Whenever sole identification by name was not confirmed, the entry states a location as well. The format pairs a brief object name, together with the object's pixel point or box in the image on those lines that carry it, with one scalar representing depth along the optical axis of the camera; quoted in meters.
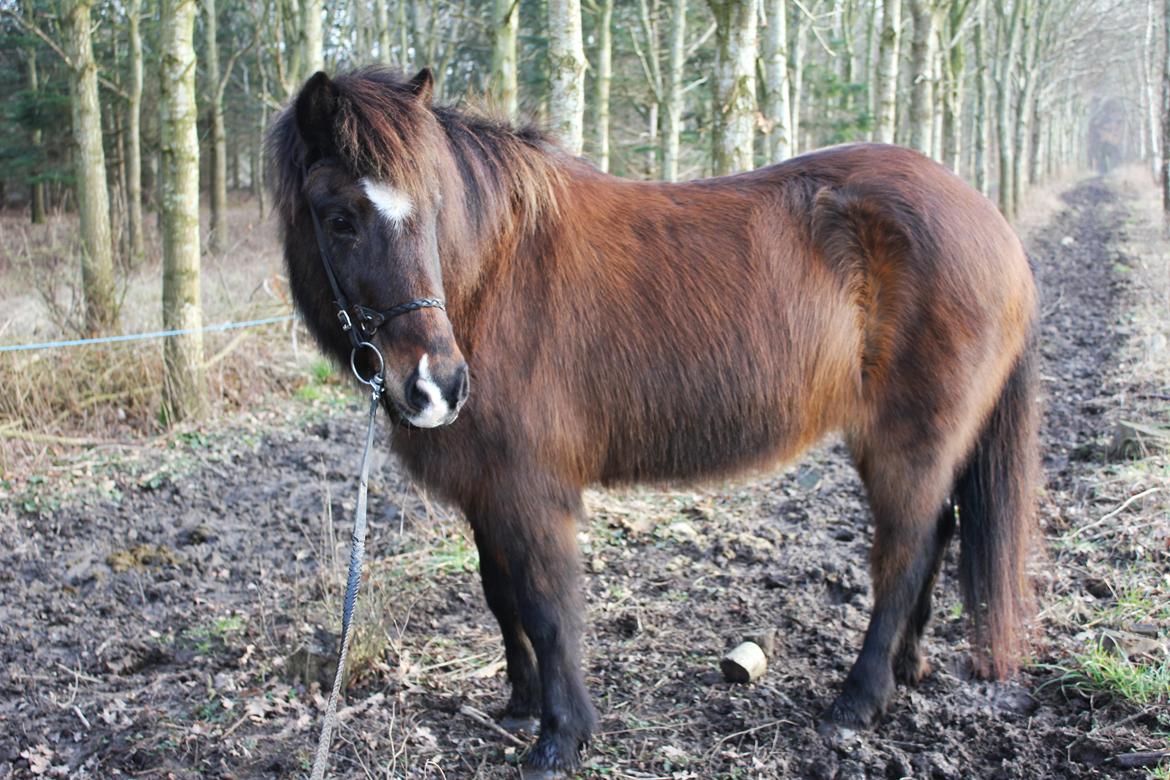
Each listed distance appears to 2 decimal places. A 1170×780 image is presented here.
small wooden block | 3.60
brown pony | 2.93
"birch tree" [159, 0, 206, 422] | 7.40
